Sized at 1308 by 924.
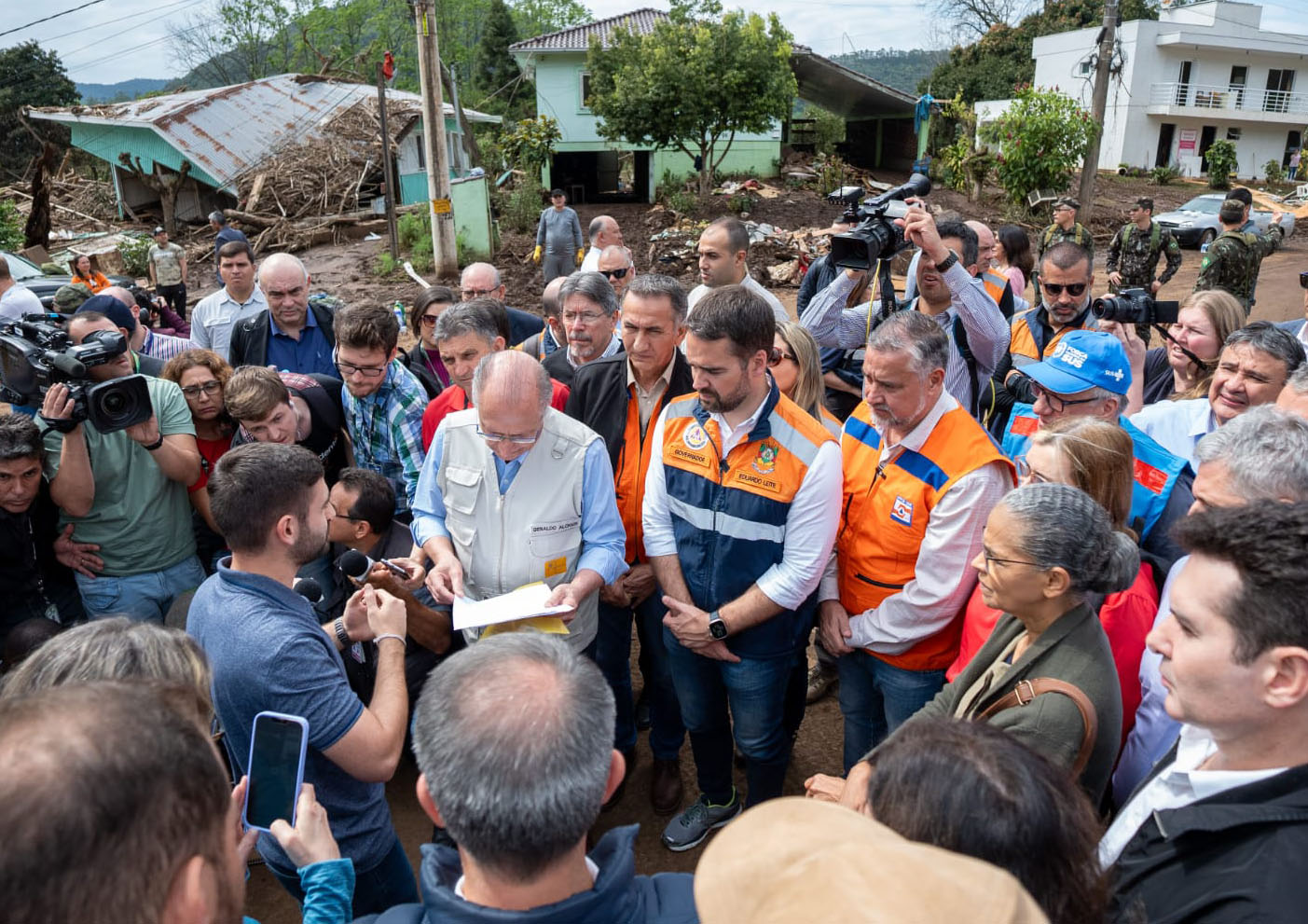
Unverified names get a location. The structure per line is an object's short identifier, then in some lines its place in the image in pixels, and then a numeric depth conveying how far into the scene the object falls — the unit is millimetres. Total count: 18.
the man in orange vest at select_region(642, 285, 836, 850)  2869
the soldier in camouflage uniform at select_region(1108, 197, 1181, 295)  9156
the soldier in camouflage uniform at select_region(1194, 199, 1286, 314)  7730
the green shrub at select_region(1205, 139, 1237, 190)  27344
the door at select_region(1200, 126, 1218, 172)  35344
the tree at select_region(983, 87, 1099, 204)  16969
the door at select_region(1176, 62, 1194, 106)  34781
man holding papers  2967
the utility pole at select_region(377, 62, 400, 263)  16469
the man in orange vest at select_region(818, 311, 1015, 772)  2723
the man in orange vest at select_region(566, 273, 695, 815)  3451
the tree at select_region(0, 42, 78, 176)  29109
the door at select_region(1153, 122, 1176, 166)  35312
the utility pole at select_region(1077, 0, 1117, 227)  14484
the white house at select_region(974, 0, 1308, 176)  34031
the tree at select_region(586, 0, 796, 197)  21844
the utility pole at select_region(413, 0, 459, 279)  12250
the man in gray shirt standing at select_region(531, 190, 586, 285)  12219
